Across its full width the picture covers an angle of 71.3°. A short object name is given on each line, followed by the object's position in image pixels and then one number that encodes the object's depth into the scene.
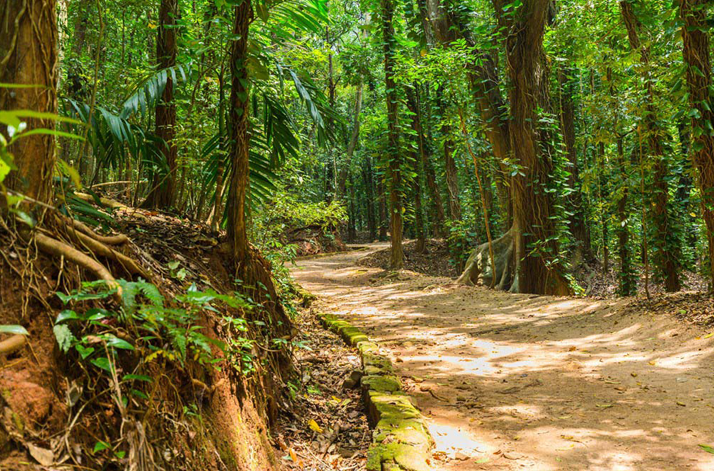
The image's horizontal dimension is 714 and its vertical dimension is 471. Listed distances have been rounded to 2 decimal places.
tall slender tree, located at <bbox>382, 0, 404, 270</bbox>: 11.70
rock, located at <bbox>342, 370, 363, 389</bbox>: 3.98
